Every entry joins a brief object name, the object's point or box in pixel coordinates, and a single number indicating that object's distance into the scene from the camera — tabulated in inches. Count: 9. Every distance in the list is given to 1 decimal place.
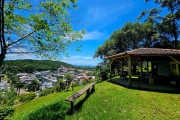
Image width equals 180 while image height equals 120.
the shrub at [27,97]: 787.7
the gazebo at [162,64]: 277.1
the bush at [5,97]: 855.8
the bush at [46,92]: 993.8
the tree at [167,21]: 540.8
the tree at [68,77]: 1267.6
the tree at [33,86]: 1607.5
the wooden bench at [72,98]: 138.6
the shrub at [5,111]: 153.5
